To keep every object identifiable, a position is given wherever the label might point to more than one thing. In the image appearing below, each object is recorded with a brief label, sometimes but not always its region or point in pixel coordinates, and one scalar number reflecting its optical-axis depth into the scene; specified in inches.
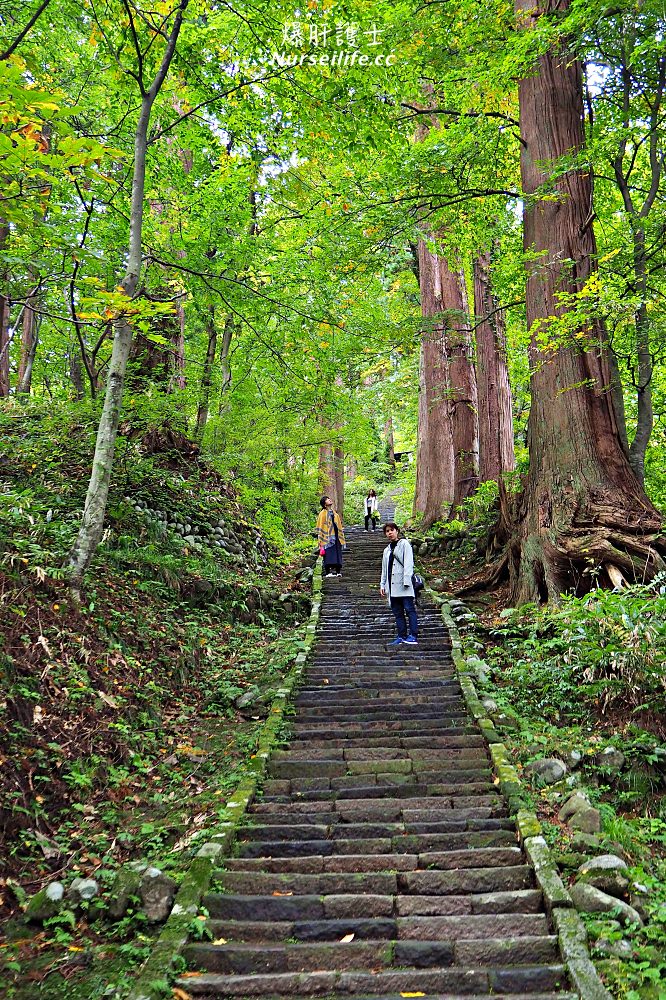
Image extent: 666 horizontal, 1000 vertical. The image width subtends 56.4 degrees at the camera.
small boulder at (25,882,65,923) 157.1
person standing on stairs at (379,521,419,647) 361.4
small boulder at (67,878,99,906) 163.8
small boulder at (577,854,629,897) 158.6
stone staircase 141.3
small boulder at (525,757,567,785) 219.1
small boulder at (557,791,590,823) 195.0
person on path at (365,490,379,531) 824.2
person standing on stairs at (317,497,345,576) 540.4
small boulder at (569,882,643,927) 148.9
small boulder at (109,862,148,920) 164.4
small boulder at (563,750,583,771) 219.9
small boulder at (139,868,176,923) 164.1
